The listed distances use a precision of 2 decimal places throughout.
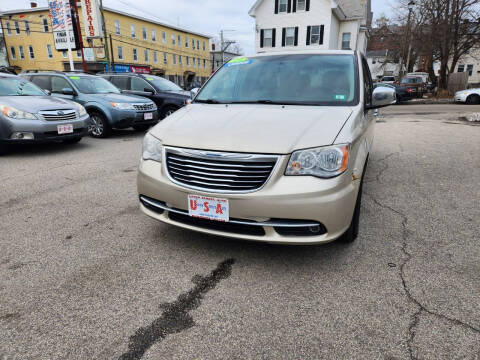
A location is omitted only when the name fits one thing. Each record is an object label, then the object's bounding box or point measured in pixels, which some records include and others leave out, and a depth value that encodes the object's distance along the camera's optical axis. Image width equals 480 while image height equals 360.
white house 27.14
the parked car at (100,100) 8.16
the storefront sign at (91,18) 19.00
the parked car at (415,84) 22.05
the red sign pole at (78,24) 14.98
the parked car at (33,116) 5.86
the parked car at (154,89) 10.13
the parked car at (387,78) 36.84
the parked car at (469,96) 18.22
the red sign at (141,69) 38.14
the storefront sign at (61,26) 14.72
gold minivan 2.22
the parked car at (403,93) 20.90
